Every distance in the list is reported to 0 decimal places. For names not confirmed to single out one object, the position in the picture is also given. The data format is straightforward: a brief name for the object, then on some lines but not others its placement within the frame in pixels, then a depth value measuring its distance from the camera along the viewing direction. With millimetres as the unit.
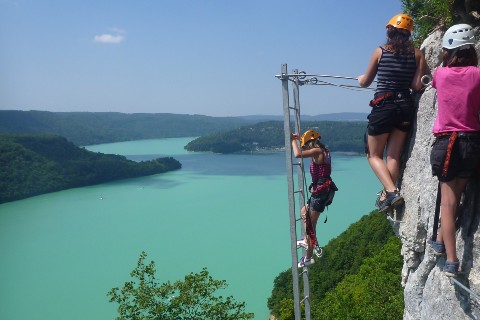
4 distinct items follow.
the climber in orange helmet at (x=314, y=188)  3431
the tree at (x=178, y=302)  10422
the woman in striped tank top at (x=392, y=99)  2711
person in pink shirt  2146
